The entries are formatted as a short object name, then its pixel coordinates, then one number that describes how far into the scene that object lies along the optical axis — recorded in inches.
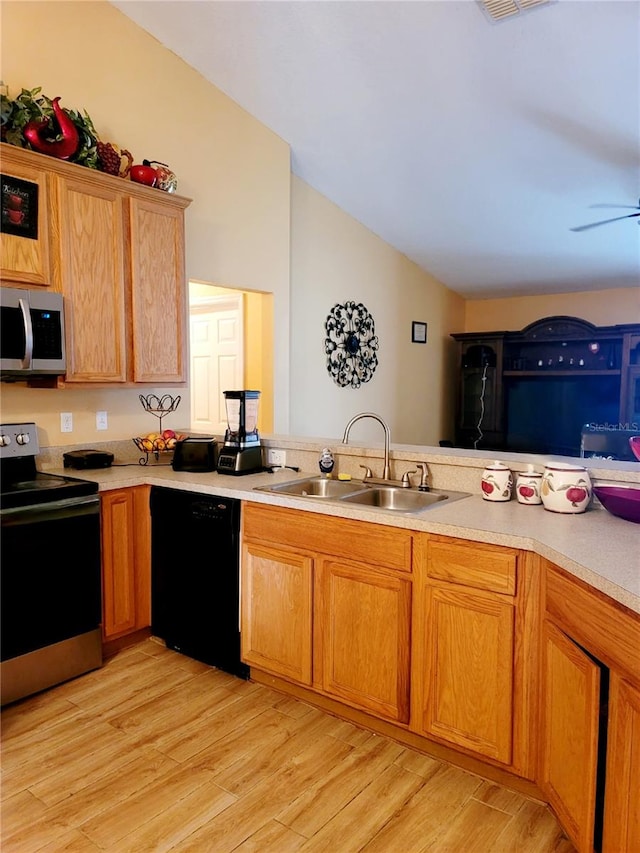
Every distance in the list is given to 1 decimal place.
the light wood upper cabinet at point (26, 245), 100.7
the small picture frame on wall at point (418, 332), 255.6
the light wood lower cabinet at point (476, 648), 74.2
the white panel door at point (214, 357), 191.9
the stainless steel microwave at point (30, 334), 100.7
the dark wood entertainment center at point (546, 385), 237.5
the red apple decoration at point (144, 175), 126.3
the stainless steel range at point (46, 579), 95.1
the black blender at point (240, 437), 119.2
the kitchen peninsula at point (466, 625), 60.2
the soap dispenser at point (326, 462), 114.9
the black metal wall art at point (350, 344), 214.1
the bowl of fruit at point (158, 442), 133.3
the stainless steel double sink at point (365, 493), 101.3
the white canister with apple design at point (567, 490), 84.5
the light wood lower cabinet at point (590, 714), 54.3
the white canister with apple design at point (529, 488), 91.1
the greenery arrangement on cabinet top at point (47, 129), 106.6
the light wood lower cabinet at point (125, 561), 112.3
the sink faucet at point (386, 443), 103.7
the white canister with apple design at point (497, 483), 93.5
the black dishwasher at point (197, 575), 106.1
